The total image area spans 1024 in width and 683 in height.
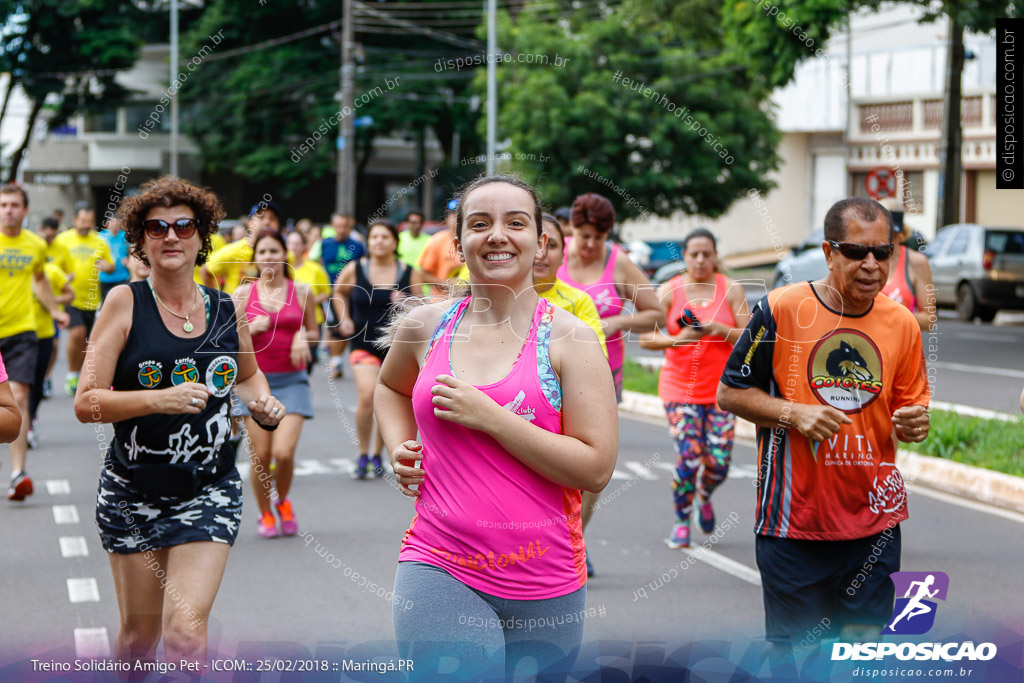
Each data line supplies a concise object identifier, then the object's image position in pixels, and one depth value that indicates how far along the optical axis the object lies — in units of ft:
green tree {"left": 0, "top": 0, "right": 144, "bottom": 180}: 129.39
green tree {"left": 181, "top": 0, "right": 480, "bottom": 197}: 118.21
